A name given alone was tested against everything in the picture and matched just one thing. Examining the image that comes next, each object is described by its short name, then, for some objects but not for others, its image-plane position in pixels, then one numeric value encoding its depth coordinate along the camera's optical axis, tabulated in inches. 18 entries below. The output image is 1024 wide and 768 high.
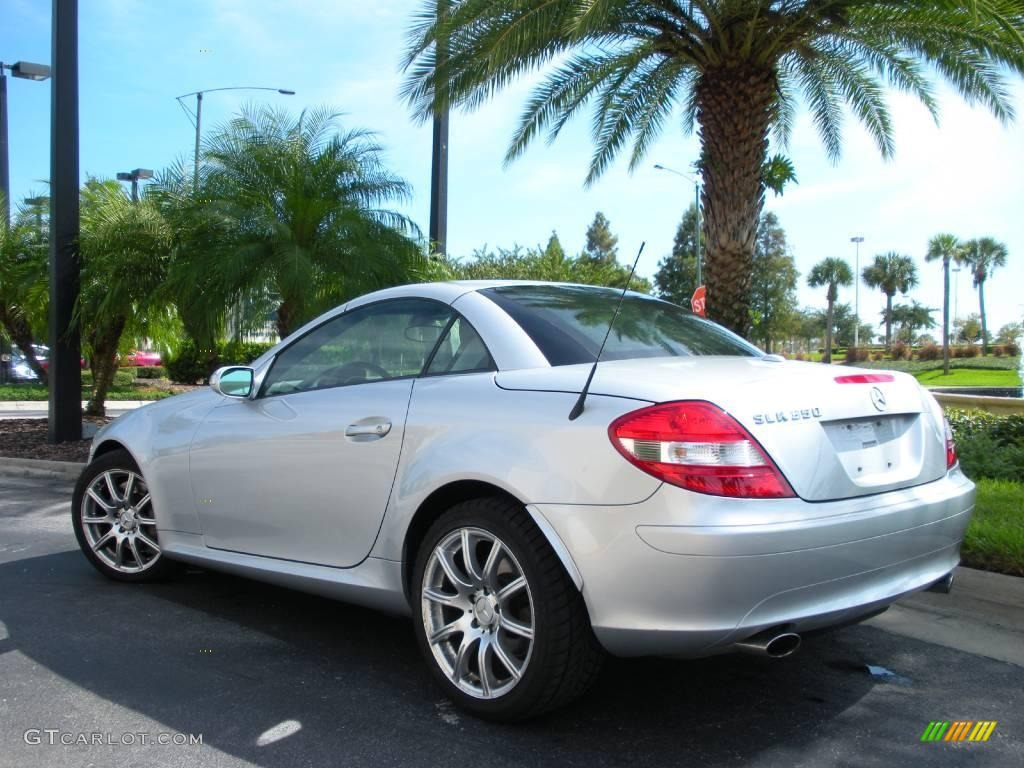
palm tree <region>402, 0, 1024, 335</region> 360.2
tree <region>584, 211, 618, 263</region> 3713.1
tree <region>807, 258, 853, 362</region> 3216.0
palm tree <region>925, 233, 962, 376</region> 2950.3
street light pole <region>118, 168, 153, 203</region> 1145.4
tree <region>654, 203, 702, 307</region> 3134.8
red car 1357.0
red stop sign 478.0
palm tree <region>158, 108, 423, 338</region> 407.8
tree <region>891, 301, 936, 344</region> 4028.1
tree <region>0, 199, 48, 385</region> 557.9
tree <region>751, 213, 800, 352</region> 2947.8
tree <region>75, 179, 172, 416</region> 464.8
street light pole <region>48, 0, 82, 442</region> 427.2
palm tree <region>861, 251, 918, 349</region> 3476.9
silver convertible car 113.3
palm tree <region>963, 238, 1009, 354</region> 3250.5
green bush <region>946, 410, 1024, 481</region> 307.3
